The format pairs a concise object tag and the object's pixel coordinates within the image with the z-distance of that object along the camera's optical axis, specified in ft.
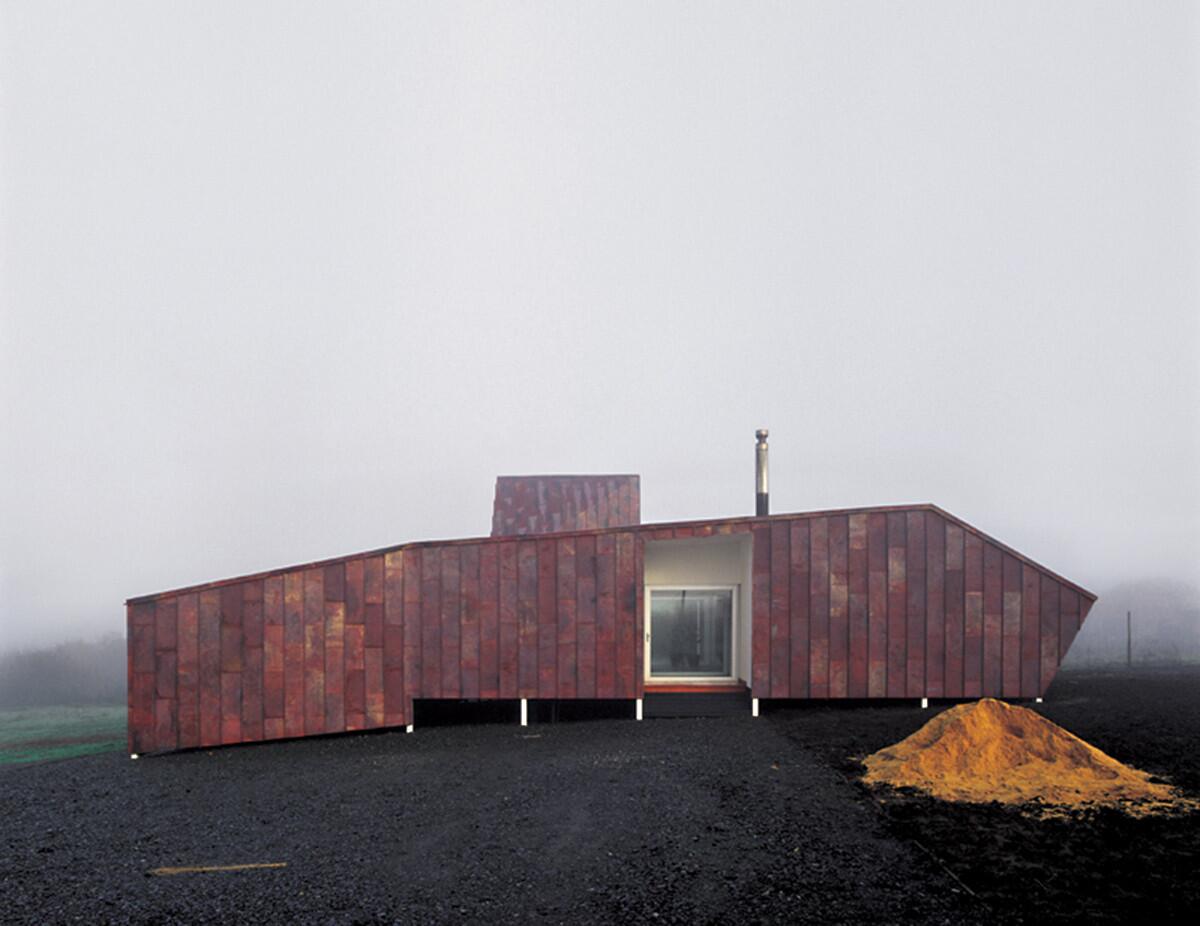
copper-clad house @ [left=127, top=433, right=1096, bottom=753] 38.78
